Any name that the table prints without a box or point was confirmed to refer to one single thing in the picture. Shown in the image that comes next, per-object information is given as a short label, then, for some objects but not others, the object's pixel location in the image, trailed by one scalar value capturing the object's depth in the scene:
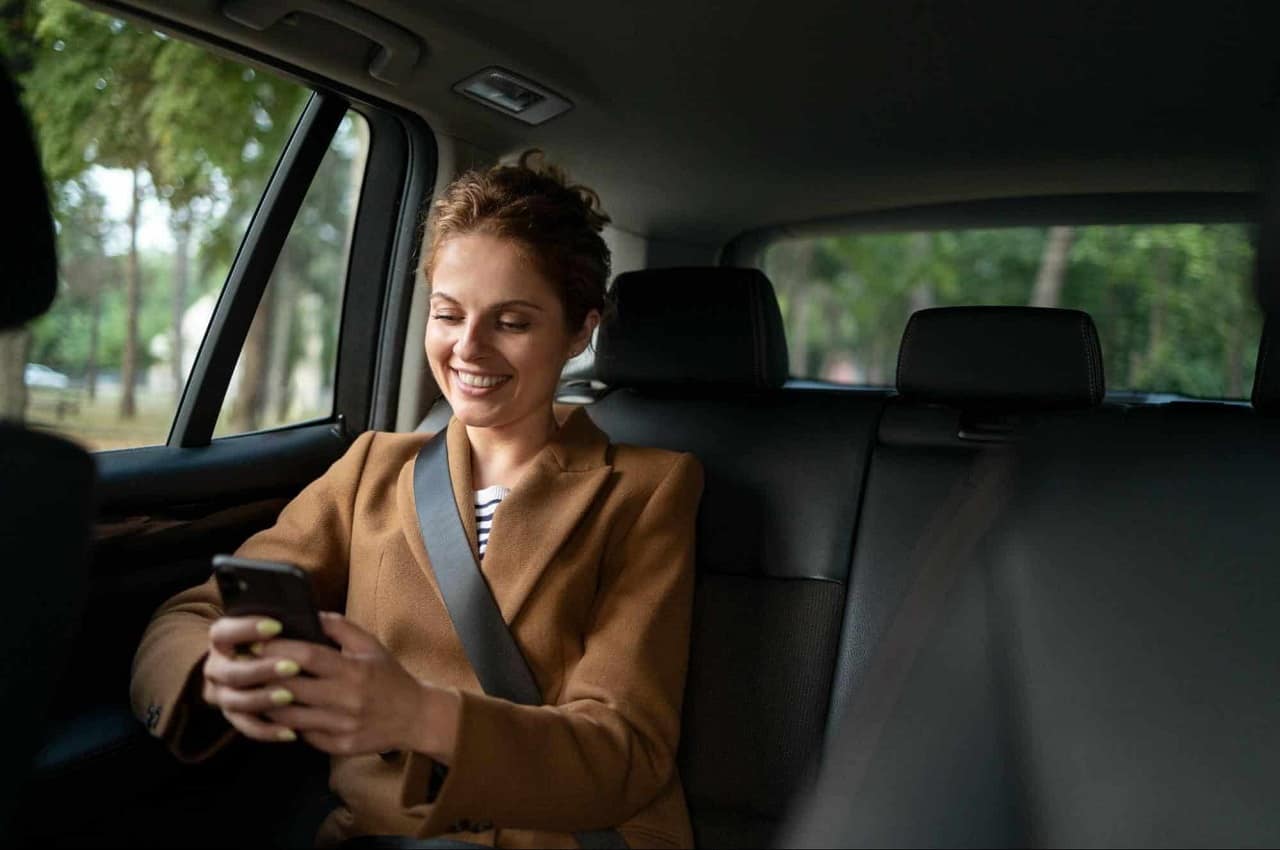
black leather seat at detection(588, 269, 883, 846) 1.85
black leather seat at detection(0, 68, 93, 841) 0.95
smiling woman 1.32
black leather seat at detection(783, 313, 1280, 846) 0.86
